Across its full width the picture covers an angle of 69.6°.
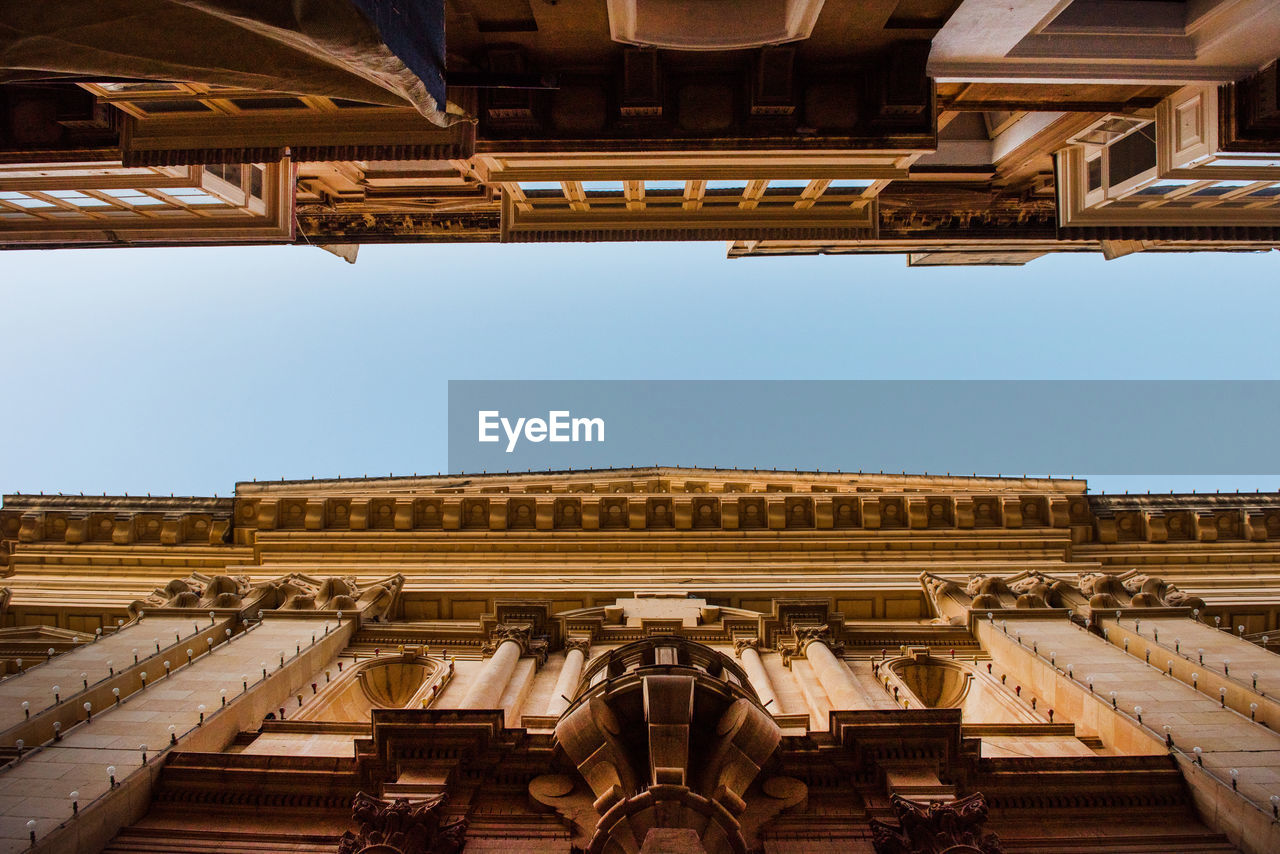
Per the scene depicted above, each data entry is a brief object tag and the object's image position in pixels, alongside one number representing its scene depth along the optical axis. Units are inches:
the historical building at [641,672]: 540.7
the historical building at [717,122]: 700.7
